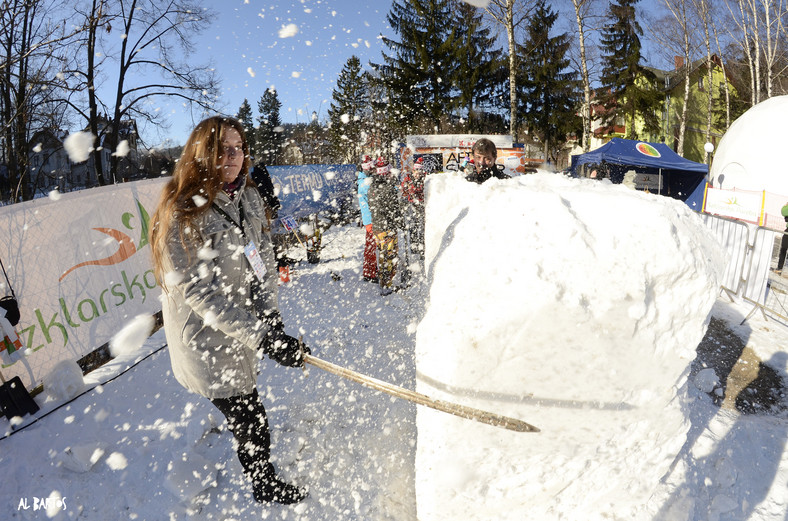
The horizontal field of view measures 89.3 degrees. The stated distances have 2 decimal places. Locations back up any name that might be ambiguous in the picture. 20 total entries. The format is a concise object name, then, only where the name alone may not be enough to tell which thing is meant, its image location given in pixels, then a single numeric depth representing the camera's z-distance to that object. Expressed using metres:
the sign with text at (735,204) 8.41
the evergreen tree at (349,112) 25.66
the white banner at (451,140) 13.89
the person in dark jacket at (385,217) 5.18
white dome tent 10.69
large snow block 1.42
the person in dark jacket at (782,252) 6.72
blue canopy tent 12.05
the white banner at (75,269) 3.10
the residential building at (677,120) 28.52
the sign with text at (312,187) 11.23
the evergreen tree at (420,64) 20.22
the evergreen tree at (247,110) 27.36
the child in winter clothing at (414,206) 6.59
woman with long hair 1.57
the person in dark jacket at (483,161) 3.53
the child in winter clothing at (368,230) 5.42
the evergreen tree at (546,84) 24.05
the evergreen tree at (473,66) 20.40
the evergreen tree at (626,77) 23.72
